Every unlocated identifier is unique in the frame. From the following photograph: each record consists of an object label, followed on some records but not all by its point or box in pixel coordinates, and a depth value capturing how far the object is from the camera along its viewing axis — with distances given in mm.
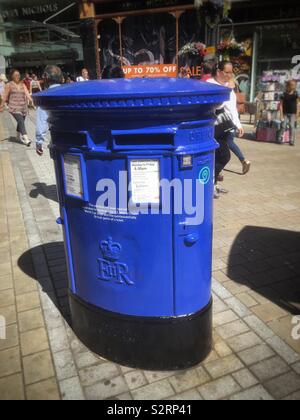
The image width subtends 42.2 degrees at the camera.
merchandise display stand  10512
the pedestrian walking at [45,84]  5332
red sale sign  16906
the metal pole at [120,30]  17734
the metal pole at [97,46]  18281
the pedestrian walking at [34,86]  23172
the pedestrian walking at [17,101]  10203
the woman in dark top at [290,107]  9945
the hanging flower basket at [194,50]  16766
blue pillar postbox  2070
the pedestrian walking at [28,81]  24016
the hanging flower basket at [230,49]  16375
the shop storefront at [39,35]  26500
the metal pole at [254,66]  16389
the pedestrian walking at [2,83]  17817
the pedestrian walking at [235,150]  6033
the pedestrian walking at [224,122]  5324
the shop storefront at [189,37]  15906
